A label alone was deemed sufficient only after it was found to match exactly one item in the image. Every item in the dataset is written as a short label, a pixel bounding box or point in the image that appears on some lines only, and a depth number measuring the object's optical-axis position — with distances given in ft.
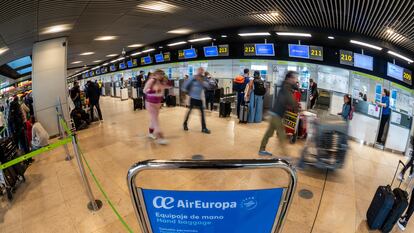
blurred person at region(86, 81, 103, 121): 25.16
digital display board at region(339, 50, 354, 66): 26.11
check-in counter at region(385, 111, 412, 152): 18.81
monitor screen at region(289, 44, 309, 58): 28.71
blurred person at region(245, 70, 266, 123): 22.24
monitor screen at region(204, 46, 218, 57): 38.19
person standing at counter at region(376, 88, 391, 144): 19.51
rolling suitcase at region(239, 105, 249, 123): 23.62
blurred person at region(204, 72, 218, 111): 30.37
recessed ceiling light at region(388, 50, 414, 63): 22.21
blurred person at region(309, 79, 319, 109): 28.83
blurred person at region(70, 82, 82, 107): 26.81
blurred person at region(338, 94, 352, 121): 19.26
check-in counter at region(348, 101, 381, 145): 20.26
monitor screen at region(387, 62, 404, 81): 23.87
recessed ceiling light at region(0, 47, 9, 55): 24.73
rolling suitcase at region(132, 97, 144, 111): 33.65
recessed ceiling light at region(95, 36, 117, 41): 32.71
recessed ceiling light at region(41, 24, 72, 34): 20.86
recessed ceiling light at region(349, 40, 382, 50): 22.03
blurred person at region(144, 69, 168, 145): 16.85
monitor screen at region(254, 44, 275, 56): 31.60
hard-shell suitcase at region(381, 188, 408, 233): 8.41
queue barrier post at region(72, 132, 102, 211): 9.77
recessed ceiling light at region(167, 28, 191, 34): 32.08
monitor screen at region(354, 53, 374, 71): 25.23
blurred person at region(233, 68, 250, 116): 23.90
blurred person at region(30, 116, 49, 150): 14.67
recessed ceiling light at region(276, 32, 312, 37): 24.44
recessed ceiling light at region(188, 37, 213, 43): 35.47
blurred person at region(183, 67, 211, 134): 19.01
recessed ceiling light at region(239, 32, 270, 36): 27.74
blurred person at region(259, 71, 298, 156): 13.11
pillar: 22.50
